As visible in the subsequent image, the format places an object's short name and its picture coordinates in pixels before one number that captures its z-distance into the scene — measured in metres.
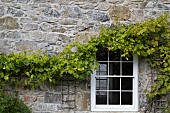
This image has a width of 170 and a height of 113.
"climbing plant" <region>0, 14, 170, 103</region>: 9.35
